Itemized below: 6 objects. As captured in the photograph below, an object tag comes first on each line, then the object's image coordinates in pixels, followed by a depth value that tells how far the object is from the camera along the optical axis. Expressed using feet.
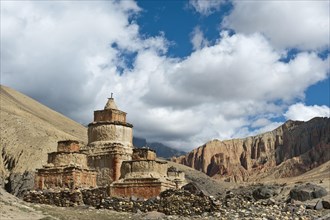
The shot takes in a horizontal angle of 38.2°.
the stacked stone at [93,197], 84.84
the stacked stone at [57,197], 88.28
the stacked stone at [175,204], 75.37
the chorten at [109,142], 129.18
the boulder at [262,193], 130.31
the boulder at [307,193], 110.52
